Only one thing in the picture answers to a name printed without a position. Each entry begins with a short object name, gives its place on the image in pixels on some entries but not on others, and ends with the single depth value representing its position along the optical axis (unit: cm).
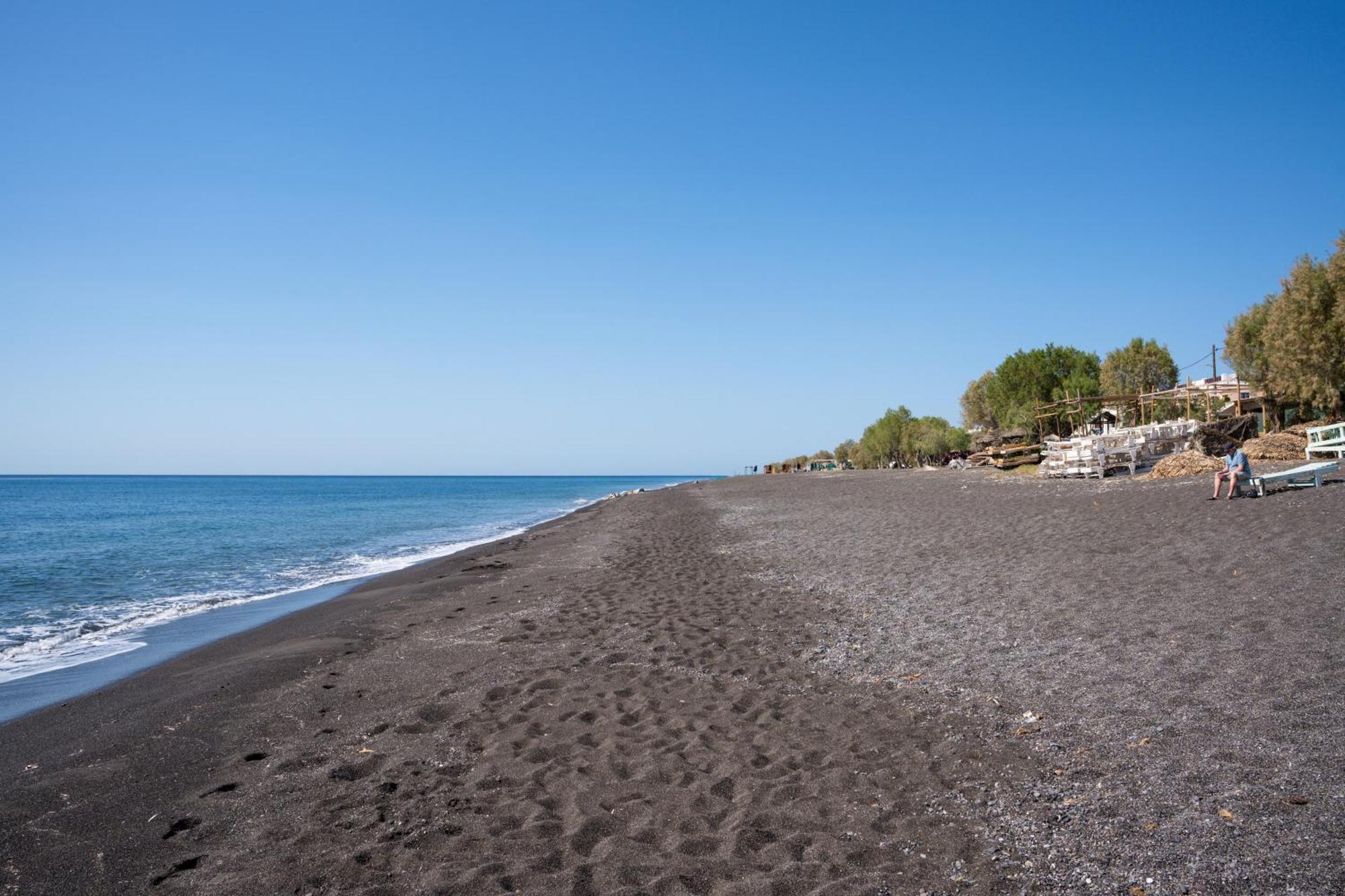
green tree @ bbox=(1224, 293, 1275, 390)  4488
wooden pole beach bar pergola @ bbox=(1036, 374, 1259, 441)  3647
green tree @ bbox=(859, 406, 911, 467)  8538
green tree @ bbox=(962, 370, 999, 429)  7850
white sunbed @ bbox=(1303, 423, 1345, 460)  2122
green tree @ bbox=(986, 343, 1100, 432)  6156
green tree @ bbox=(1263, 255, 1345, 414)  3406
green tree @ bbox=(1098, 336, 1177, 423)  6194
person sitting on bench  1481
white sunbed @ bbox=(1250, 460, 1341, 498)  1491
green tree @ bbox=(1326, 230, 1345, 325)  3253
